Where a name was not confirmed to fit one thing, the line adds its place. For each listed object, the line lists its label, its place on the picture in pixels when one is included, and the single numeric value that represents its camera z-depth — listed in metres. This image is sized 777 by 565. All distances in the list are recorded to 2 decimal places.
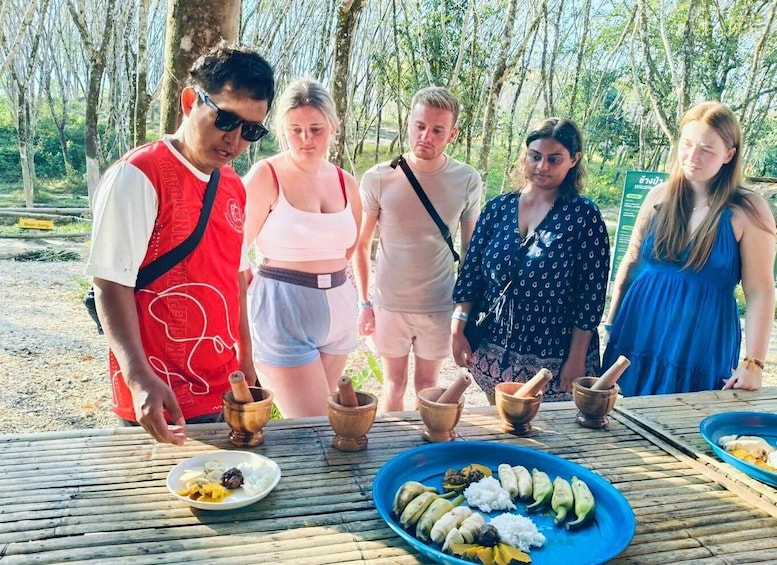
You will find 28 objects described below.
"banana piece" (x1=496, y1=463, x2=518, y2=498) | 1.39
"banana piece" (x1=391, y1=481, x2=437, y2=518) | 1.27
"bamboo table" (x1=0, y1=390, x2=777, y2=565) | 1.13
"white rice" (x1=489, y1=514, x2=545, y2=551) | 1.20
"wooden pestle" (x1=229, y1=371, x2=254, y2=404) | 1.45
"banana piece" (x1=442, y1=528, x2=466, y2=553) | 1.14
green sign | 5.16
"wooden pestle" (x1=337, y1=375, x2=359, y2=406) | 1.49
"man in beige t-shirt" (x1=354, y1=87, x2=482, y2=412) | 2.73
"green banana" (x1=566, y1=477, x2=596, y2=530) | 1.28
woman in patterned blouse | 2.23
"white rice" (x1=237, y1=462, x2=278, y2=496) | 1.30
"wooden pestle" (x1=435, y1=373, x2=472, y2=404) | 1.55
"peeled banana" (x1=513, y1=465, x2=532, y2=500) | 1.38
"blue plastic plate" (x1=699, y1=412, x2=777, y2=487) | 1.75
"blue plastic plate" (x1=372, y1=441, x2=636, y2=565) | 1.19
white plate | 1.21
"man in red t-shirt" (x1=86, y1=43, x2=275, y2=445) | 1.43
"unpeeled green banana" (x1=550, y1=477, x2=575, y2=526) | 1.31
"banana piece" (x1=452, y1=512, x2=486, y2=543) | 1.16
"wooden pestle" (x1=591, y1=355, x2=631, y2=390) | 1.68
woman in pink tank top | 2.27
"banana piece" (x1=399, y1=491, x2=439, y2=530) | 1.22
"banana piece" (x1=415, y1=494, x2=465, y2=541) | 1.20
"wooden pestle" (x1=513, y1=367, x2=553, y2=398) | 1.64
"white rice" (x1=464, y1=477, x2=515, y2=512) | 1.33
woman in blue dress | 2.19
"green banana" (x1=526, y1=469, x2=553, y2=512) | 1.35
